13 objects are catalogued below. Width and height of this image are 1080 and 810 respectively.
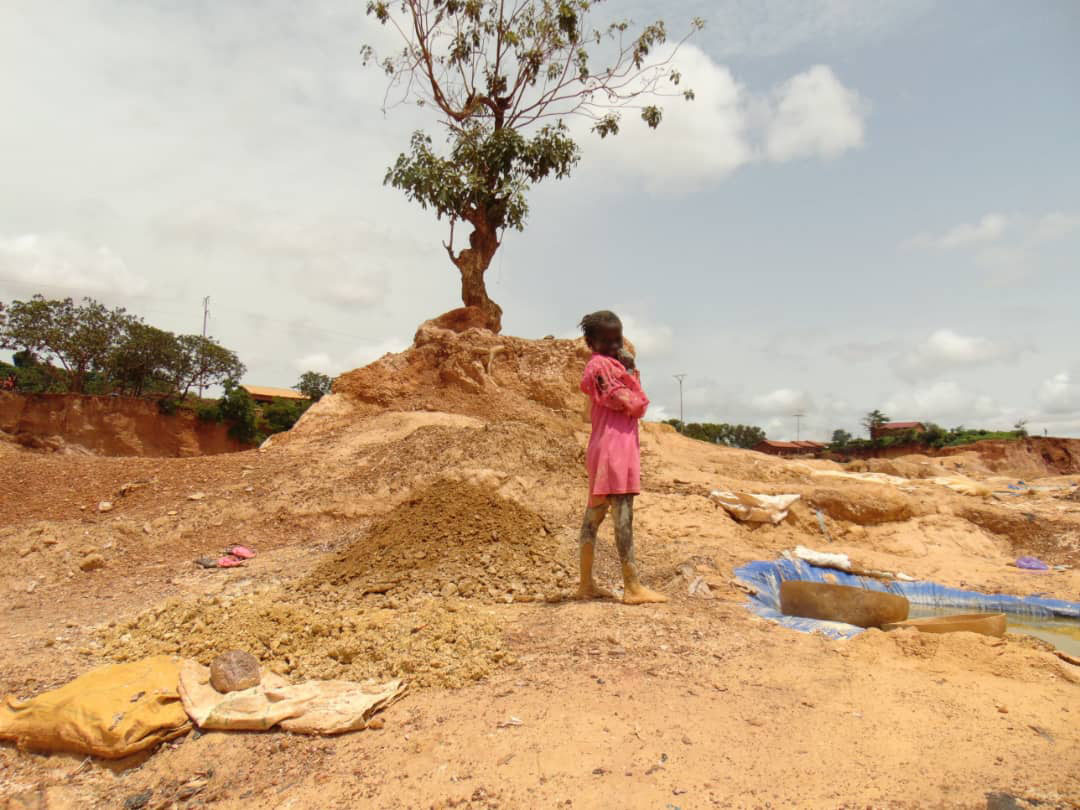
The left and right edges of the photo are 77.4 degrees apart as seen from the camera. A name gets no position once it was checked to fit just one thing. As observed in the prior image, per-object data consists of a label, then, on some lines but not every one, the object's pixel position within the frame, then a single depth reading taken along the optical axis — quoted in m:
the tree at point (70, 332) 19.98
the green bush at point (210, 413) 20.64
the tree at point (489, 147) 11.23
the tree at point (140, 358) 21.53
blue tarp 4.44
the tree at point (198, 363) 22.81
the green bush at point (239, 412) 20.81
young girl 3.42
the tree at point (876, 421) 34.84
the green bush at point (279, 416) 23.31
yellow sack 2.16
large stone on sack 2.45
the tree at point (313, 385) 29.80
